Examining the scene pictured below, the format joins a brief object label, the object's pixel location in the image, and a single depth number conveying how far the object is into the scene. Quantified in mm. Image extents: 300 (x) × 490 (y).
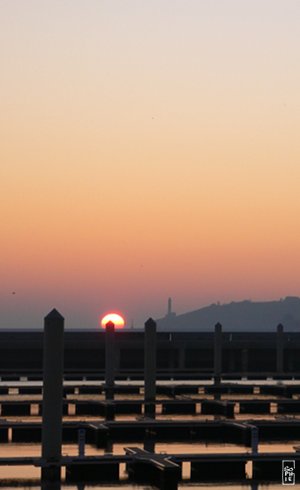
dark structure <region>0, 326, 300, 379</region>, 69750
